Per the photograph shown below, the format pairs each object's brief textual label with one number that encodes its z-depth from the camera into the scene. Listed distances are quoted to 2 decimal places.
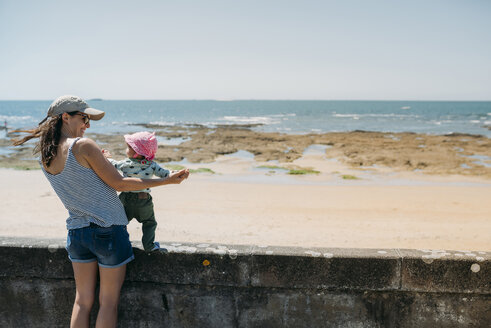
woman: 2.15
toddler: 2.65
